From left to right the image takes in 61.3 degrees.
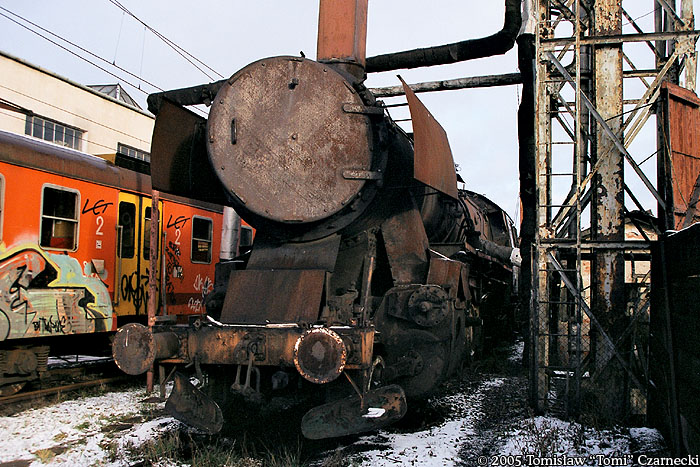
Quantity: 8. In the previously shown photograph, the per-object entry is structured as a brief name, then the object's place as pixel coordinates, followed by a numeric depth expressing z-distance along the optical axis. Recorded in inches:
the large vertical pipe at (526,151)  307.4
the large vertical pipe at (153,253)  283.3
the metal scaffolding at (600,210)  253.0
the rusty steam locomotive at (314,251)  177.8
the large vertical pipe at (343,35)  236.3
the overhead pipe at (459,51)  316.2
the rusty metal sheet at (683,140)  254.5
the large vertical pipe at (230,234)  368.2
